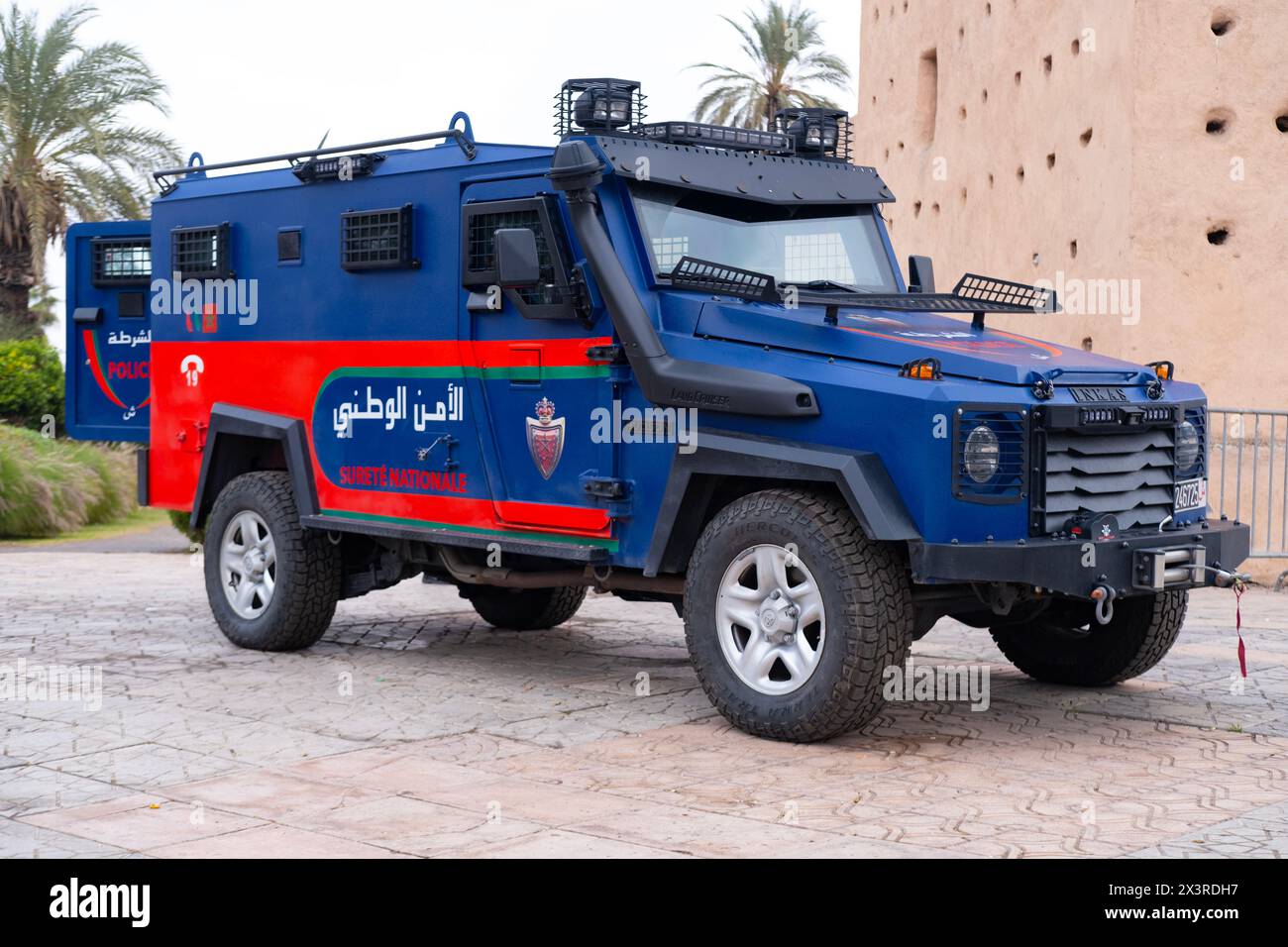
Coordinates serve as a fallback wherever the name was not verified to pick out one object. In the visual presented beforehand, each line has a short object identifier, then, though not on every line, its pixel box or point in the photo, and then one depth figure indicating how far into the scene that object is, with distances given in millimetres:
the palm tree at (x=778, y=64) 32875
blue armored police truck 6570
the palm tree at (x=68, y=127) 28234
